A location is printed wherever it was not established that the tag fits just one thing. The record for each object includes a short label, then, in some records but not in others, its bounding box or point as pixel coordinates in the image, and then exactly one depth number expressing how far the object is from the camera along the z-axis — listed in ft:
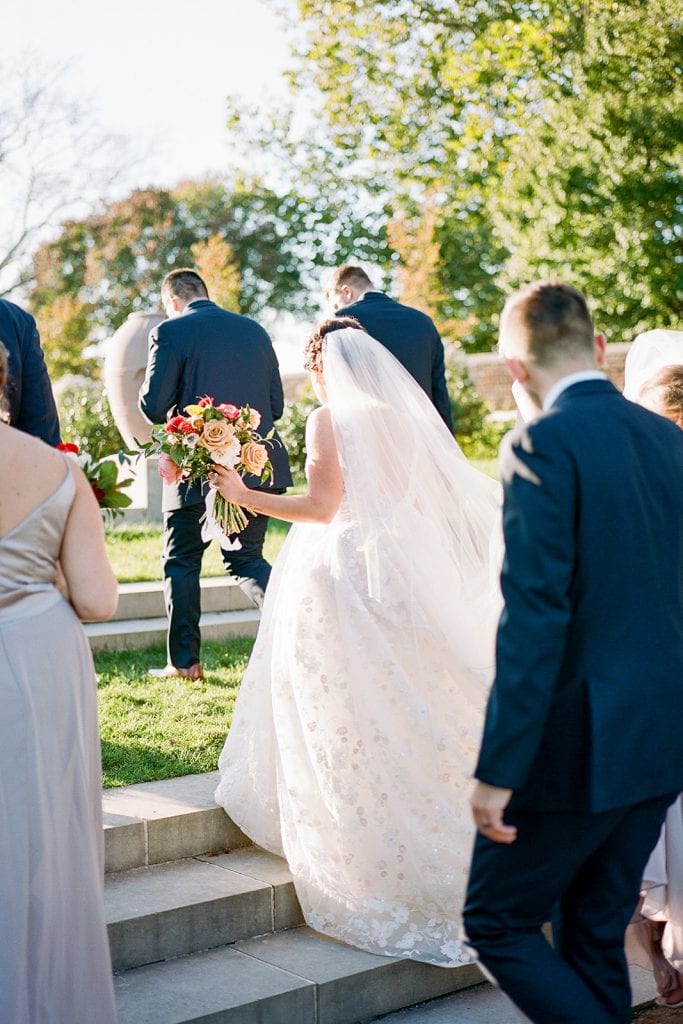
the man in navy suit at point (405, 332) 22.02
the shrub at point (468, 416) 61.57
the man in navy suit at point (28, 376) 16.34
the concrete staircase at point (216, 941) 12.41
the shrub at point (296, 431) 50.47
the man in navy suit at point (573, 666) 8.38
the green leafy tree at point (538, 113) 58.85
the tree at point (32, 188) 83.97
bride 13.73
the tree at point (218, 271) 88.38
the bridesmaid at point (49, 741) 10.09
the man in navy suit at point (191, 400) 21.16
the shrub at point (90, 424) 45.37
